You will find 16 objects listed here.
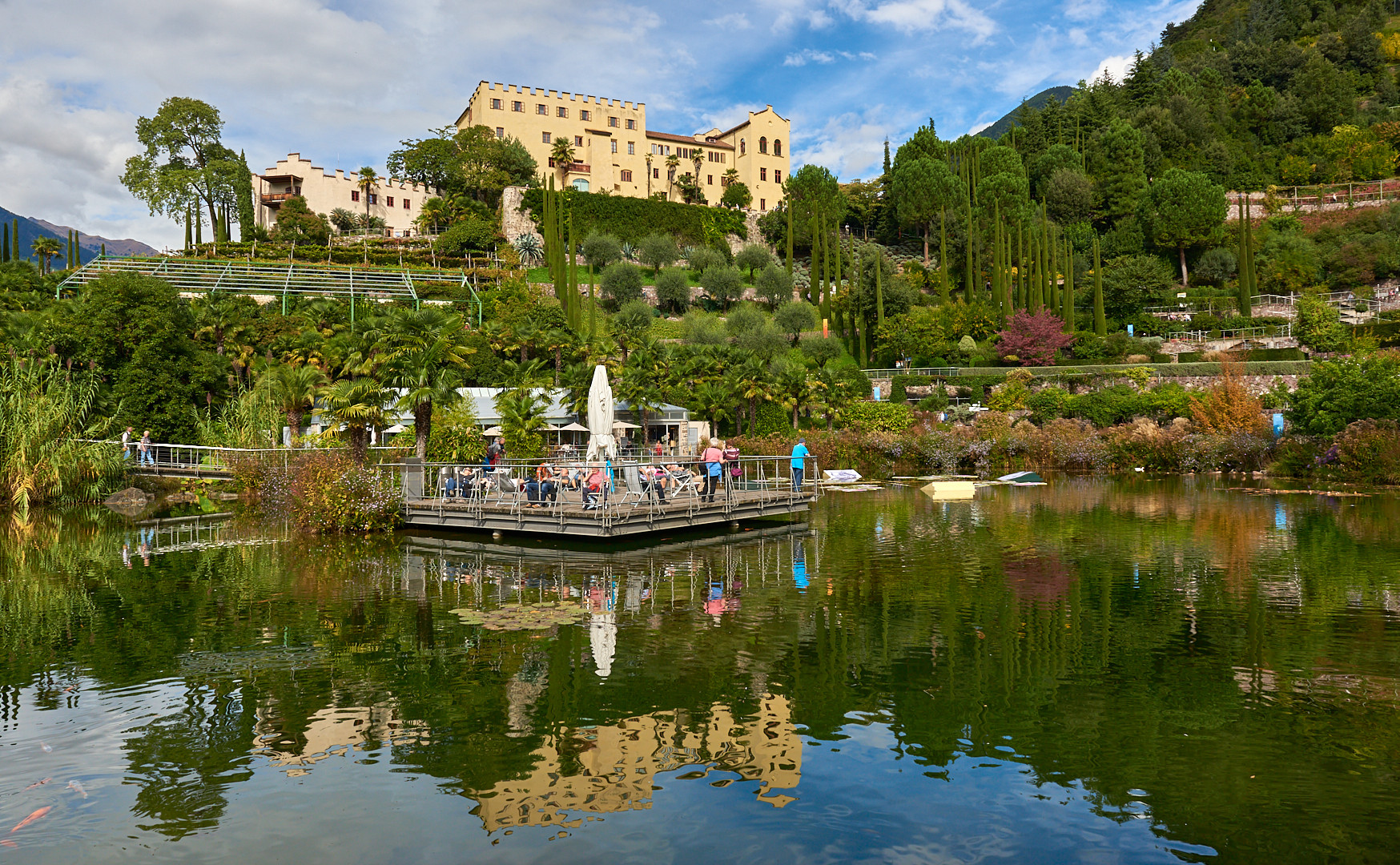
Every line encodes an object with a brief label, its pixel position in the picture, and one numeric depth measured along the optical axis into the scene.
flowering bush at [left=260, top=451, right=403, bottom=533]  19.11
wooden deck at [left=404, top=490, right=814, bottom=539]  16.44
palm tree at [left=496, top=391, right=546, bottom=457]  32.25
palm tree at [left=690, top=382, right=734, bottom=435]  37.66
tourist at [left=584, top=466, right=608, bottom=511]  16.88
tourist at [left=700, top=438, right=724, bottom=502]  19.11
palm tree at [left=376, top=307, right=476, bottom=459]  21.12
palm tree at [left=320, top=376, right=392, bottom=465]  20.45
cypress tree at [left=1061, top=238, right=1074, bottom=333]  51.59
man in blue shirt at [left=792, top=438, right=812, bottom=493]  22.19
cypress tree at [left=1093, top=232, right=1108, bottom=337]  52.28
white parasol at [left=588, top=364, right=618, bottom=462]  19.94
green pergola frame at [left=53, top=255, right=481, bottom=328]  46.31
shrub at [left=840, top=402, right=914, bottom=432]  38.19
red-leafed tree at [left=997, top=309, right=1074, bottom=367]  47.81
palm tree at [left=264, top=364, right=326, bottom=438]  31.59
